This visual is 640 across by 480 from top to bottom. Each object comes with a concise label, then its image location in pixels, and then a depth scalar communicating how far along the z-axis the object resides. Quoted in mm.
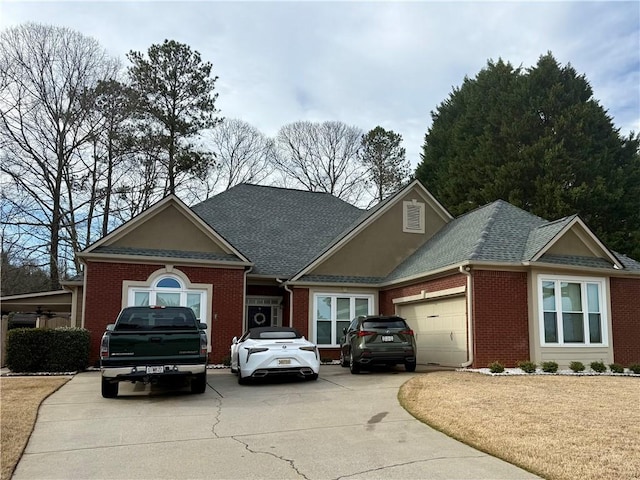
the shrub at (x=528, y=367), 14328
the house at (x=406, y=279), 15781
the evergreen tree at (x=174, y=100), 34281
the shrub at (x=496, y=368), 14148
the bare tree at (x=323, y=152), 43812
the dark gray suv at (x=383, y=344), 14352
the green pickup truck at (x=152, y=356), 10461
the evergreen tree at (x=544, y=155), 33062
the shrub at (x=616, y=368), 15312
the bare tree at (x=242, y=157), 41500
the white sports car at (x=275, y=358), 12422
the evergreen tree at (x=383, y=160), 43906
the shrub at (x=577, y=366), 14874
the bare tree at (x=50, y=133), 28438
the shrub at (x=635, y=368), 15047
